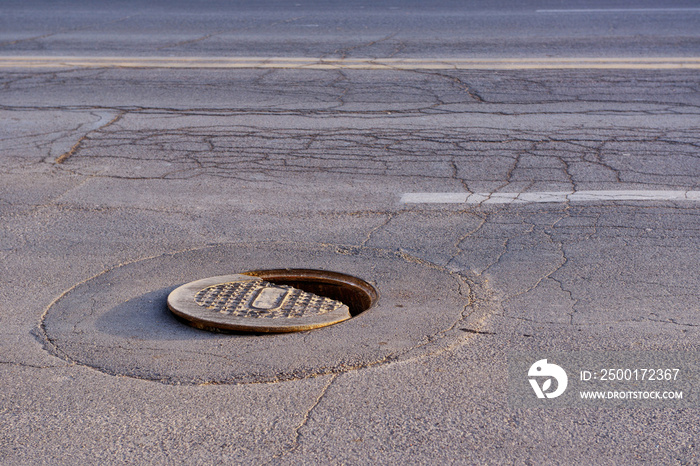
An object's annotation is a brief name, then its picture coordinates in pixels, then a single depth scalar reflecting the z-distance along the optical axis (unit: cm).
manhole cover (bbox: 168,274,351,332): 384
